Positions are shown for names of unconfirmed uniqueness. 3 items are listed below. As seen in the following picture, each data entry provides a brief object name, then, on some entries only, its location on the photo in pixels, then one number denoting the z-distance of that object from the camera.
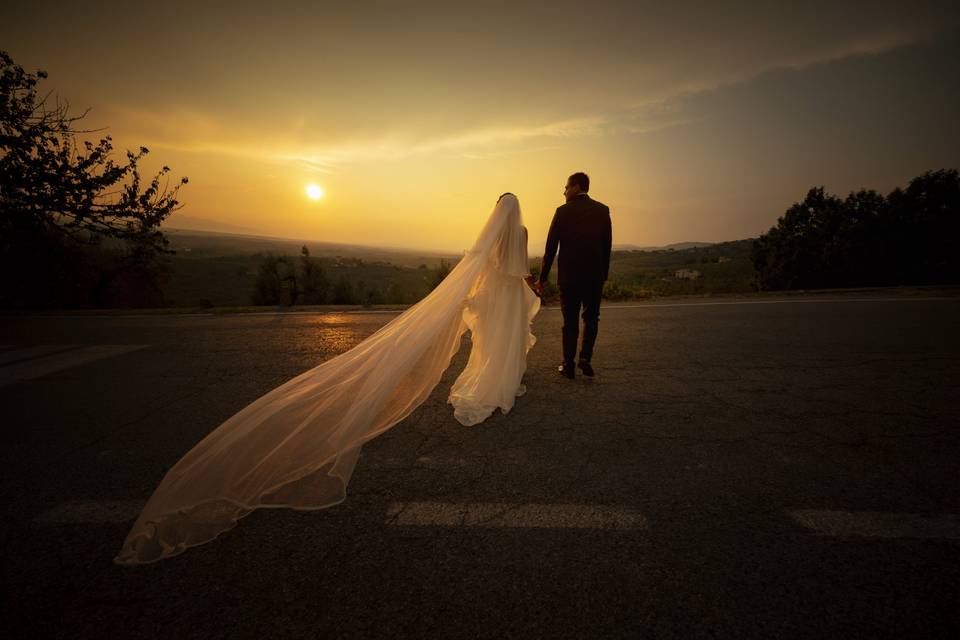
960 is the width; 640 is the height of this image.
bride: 2.36
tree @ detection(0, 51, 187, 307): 8.23
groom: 4.52
